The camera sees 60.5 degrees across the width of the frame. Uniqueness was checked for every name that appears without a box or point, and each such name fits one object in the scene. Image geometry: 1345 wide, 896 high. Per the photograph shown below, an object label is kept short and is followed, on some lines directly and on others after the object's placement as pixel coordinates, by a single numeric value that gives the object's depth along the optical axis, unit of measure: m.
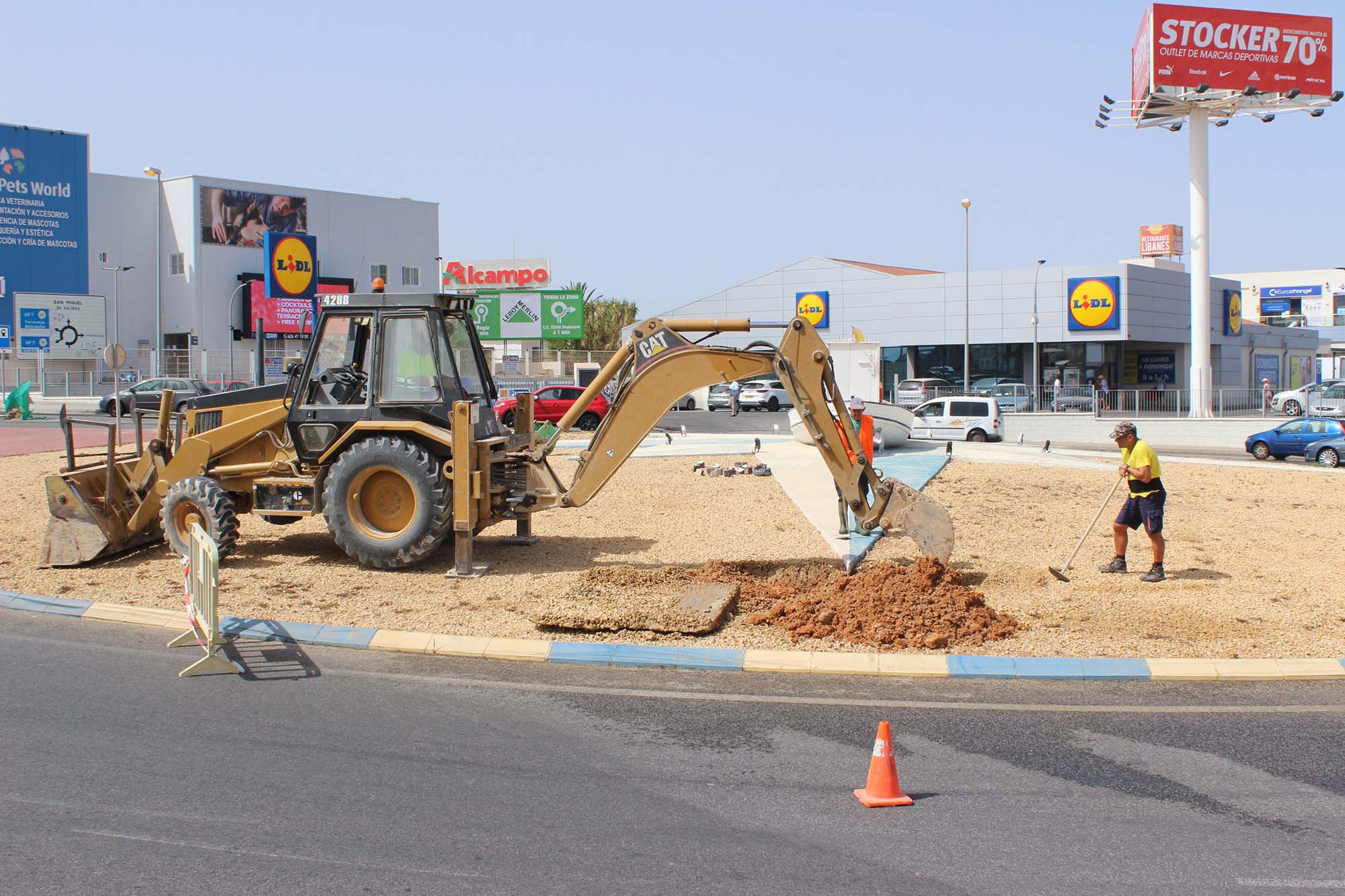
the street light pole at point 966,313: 52.72
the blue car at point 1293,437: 32.06
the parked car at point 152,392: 43.56
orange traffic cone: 5.82
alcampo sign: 73.19
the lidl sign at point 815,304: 63.72
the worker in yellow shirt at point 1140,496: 11.64
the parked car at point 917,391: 51.25
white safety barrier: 8.34
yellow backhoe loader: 10.96
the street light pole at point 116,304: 57.75
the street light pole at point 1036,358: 54.12
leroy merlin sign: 67.06
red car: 34.66
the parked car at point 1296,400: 49.25
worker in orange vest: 10.93
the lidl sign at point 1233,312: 62.66
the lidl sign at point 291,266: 58.81
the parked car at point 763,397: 50.58
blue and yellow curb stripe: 8.57
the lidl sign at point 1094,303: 56.31
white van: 35.62
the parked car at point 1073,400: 46.00
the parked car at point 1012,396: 47.81
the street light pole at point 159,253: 58.03
